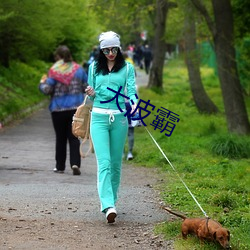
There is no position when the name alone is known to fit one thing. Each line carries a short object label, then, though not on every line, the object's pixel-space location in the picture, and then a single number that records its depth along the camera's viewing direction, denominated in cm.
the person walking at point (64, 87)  1105
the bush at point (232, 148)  1335
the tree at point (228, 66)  1576
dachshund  598
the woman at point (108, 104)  743
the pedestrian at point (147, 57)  4944
